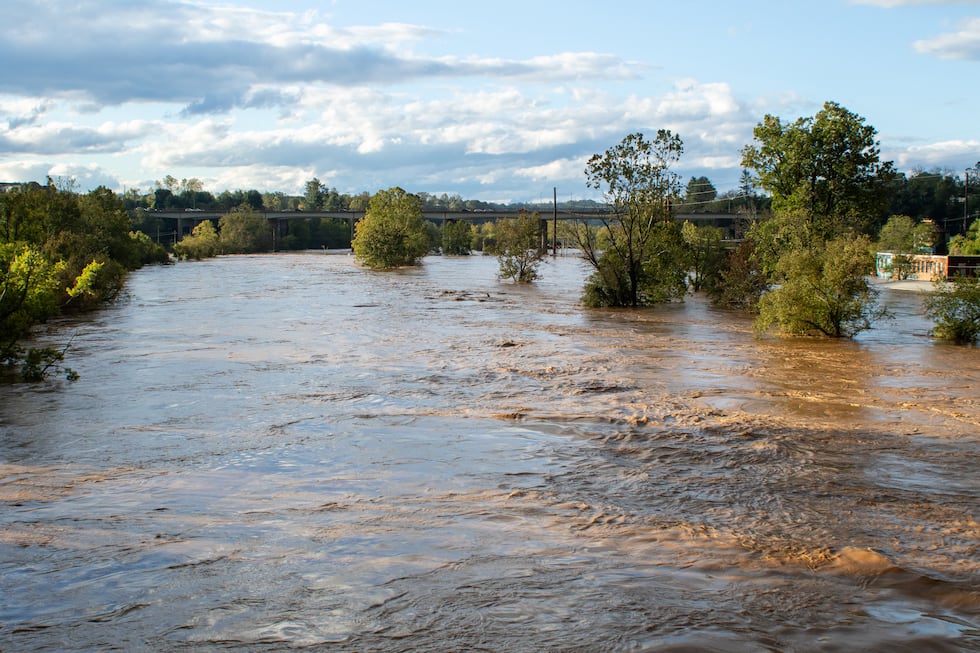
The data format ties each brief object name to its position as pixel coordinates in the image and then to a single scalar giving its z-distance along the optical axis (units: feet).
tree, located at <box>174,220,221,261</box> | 378.16
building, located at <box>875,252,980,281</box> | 199.82
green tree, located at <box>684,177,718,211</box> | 534.78
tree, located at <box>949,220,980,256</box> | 256.52
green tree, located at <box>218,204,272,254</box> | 467.93
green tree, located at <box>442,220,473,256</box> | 459.32
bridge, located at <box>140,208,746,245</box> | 467.40
